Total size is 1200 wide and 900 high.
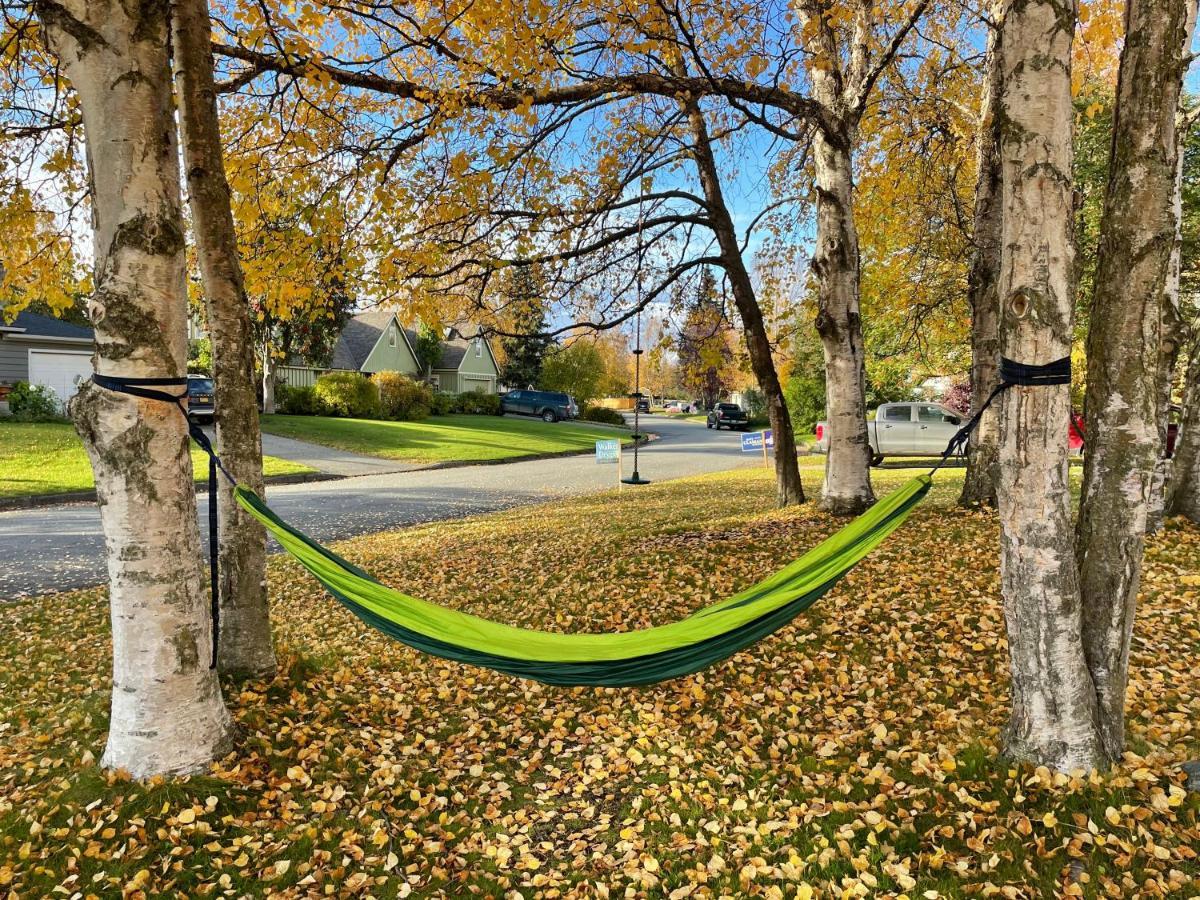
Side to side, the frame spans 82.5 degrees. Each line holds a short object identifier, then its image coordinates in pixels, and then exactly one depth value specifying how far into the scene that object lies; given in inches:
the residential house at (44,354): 773.9
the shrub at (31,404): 697.6
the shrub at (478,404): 1353.3
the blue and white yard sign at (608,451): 521.3
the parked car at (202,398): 743.1
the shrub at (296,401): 1023.6
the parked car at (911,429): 650.8
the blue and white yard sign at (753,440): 582.6
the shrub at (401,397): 1082.1
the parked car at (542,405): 1422.2
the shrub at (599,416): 1588.3
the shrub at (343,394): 1024.9
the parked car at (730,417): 1456.7
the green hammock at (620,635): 101.0
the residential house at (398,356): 1382.9
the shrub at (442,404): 1207.7
